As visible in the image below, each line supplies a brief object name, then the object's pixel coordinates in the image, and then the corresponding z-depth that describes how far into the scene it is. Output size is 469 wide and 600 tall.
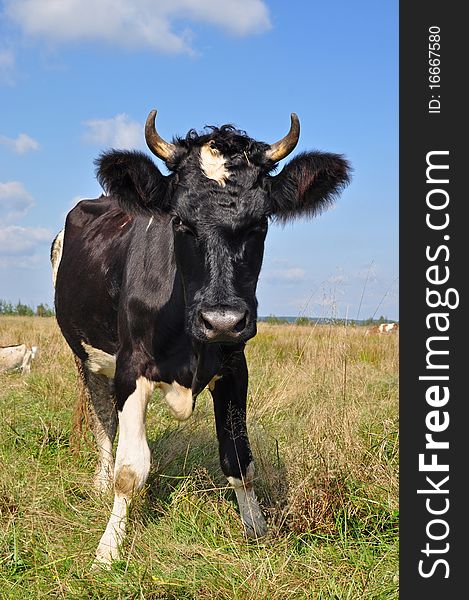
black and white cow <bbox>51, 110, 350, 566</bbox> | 3.95
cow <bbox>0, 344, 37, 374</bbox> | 10.66
